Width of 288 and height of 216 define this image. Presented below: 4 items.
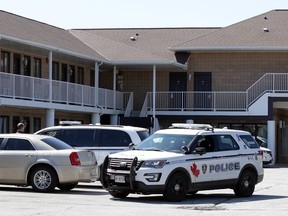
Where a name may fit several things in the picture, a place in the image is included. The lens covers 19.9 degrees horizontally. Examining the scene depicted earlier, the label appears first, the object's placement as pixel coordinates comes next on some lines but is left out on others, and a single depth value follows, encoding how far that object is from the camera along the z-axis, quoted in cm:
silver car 2056
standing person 2458
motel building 3947
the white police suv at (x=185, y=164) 1869
